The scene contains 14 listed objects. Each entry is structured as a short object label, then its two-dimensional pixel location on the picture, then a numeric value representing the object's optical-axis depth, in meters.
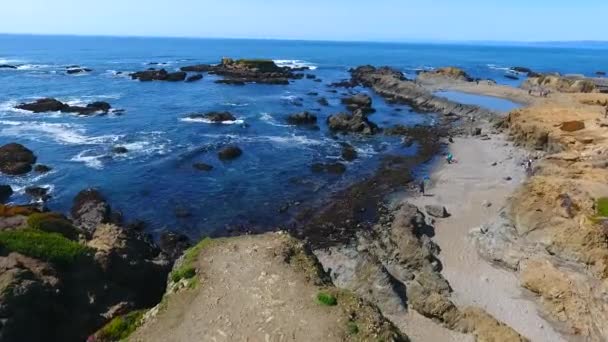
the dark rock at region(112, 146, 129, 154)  46.52
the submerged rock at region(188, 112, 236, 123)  62.44
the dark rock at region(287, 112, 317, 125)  63.33
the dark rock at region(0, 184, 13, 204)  34.34
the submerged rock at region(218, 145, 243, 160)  46.75
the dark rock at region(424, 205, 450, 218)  32.22
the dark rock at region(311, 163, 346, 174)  43.60
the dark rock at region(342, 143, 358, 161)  47.53
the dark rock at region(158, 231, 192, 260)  28.71
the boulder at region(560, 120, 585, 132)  45.10
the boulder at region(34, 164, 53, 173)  40.59
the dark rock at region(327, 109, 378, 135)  58.19
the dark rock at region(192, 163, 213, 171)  43.19
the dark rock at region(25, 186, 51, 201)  34.69
